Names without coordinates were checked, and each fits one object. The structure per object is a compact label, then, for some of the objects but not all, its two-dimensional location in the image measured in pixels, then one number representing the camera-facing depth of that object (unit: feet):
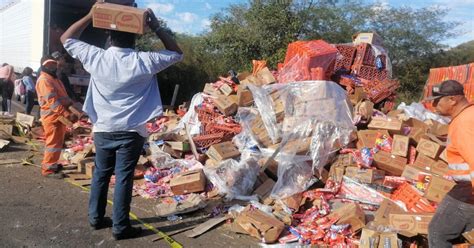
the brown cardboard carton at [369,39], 27.91
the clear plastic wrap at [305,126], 18.45
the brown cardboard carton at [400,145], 18.40
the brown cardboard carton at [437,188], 14.76
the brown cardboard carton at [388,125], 19.85
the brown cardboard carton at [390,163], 18.06
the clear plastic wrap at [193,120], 23.32
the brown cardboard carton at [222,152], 19.70
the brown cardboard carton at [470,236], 10.57
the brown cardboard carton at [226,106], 23.09
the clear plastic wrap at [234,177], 18.38
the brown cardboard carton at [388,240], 13.08
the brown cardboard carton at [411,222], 13.32
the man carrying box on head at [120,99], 13.08
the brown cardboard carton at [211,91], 25.07
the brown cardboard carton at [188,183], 18.08
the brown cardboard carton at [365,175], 17.46
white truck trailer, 36.83
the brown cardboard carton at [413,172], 17.02
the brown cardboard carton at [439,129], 19.59
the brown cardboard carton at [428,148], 17.49
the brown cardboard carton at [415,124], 21.06
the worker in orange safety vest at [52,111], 19.95
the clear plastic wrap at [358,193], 17.22
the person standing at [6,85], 37.99
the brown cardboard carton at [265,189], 17.99
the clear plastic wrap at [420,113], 22.90
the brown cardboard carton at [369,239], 13.33
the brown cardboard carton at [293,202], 16.85
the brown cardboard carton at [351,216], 14.71
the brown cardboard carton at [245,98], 23.07
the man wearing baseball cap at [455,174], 10.18
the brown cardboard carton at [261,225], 14.58
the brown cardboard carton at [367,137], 19.60
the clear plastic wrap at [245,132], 20.79
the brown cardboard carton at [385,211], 14.67
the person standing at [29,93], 35.40
